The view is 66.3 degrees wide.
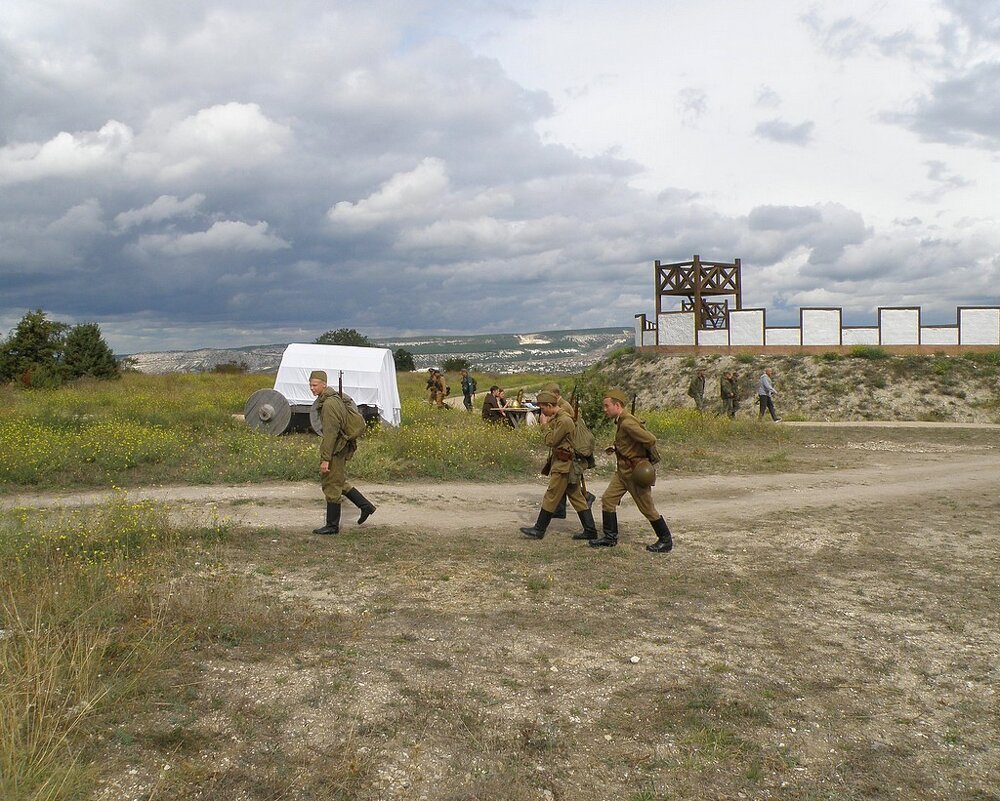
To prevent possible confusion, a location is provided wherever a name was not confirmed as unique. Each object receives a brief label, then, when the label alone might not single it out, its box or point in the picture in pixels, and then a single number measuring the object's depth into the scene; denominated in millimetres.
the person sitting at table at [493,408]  21297
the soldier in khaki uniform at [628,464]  8484
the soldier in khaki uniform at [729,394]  24734
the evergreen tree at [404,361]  70569
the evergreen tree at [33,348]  34594
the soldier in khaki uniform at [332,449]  8961
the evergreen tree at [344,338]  69262
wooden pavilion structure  38781
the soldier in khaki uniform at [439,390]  27031
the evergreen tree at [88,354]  36378
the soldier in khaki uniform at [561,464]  8984
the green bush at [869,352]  34812
